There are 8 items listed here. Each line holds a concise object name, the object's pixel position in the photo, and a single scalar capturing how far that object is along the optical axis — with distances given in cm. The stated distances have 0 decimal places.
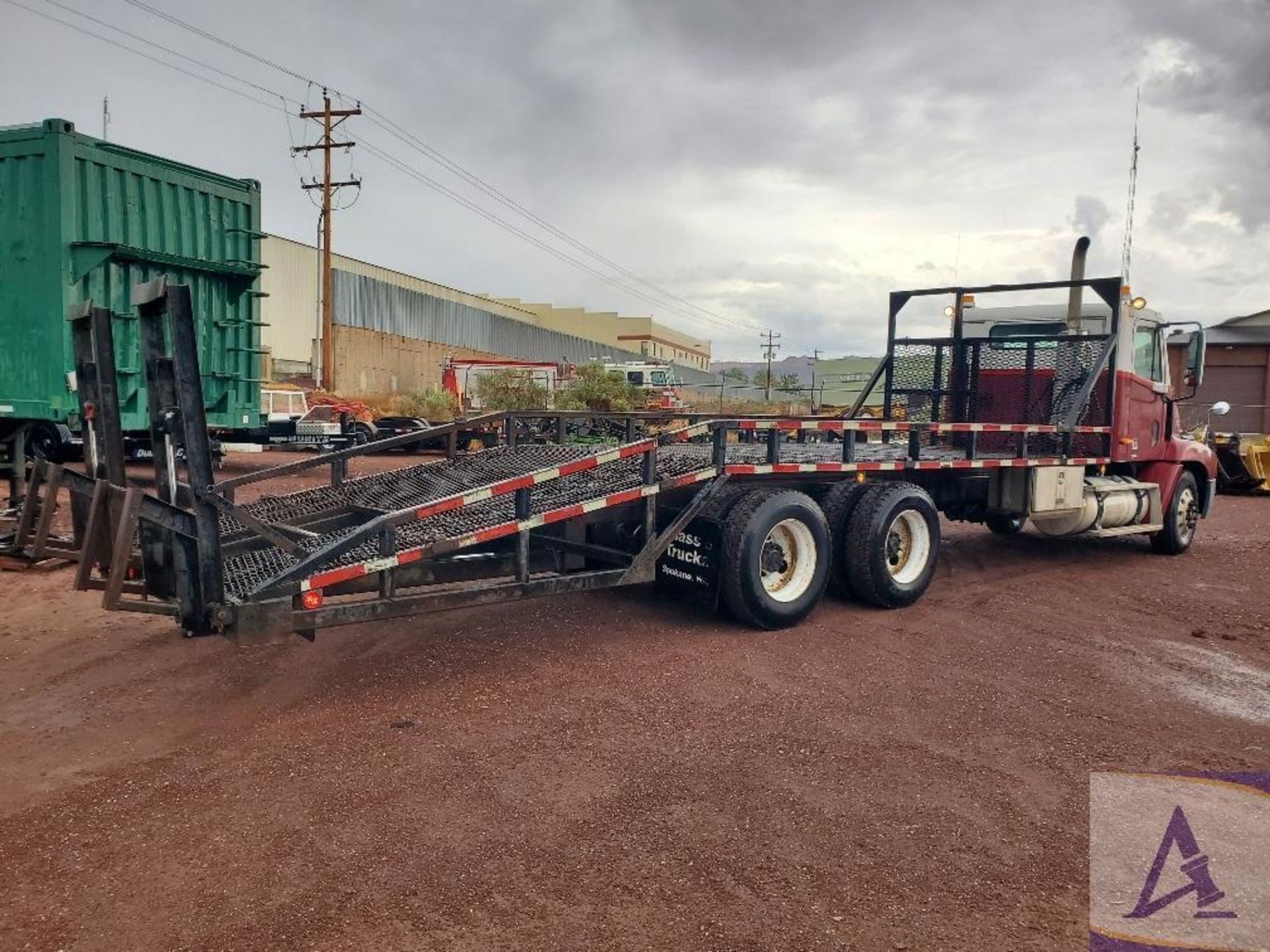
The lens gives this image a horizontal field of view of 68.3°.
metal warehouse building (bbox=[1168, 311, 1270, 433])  2873
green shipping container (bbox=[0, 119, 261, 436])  1029
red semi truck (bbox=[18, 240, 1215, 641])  464
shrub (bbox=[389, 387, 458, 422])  2864
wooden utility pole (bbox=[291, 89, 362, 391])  2889
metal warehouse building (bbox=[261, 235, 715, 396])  3862
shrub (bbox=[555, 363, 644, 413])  2820
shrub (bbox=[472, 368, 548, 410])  2758
